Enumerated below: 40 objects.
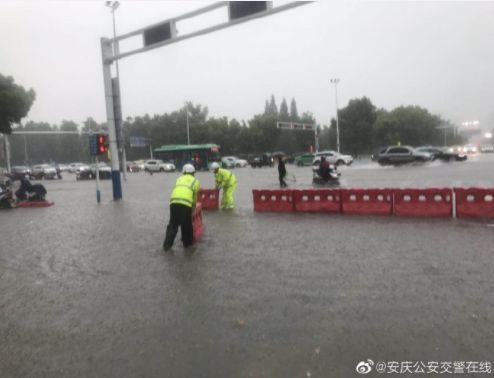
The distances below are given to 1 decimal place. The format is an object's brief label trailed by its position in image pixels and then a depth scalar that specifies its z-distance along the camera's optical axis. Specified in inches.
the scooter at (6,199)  738.8
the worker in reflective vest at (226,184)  588.4
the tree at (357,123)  3043.8
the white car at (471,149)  2674.7
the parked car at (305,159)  2137.1
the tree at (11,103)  1541.6
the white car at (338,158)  1792.9
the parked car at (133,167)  2722.7
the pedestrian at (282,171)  892.0
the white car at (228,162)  2318.0
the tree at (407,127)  3137.3
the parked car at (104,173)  1764.3
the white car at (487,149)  3233.3
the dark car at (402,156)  1604.3
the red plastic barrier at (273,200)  544.1
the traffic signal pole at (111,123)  781.3
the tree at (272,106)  6569.9
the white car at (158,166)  2256.4
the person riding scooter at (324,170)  898.1
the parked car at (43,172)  2165.4
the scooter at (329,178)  898.1
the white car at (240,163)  2431.6
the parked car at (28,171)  2187.5
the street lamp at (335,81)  2637.8
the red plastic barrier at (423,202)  446.6
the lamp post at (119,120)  727.1
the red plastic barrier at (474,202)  422.9
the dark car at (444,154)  1686.8
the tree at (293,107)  5879.9
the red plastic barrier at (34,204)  760.3
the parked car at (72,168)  3022.4
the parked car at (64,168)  3431.1
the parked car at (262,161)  2231.8
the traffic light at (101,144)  776.9
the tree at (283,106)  6150.6
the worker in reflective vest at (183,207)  342.0
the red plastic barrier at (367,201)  478.9
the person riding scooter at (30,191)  775.1
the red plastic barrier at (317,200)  510.3
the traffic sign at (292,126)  2596.0
